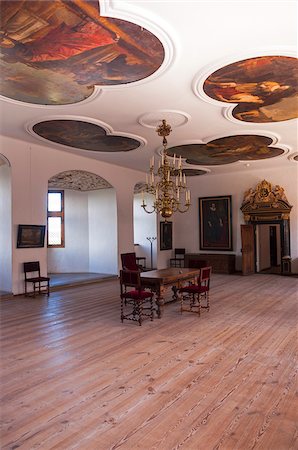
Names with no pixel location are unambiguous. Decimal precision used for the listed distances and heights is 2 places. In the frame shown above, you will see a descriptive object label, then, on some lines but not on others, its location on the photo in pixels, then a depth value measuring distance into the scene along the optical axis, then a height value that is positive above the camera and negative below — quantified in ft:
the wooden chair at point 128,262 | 33.73 -2.76
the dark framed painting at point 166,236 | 52.85 -0.15
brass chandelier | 22.97 +3.55
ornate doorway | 45.39 +3.13
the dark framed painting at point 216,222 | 50.16 +1.87
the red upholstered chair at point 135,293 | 21.59 -3.93
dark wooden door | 45.85 -2.14
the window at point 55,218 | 51.08 +2.95
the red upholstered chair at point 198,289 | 23.88 -4.06
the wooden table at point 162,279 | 22.61 -3.24
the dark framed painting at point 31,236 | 31.19 +0.12
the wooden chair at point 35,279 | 30.90 -3.97
